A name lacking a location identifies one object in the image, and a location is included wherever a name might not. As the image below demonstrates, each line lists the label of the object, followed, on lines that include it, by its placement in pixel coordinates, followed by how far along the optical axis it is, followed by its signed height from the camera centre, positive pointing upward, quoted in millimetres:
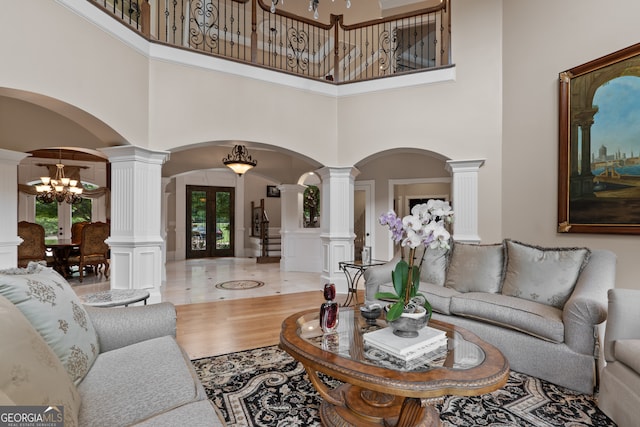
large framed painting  2994 +662
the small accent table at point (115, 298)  2596 -726
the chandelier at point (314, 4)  2886 +1880
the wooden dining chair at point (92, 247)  6035 -643
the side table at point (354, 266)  4203 -727
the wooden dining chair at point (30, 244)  5539 -541
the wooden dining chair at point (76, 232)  7299 -460
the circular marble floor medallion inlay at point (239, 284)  5816 -1340
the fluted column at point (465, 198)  4605 +204
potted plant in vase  1752 -187
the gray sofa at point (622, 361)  1758 -855
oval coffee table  1365 -724
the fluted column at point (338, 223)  5363 -176
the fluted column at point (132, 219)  3902 -80
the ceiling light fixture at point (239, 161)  6400 +1016
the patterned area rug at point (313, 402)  1908 -1223
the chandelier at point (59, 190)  7164 +509
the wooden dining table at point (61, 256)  6250 -849
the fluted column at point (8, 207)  3936 +66
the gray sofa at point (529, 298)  2209 -741
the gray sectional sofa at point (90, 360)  1000 -632
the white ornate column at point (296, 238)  7680 -618
